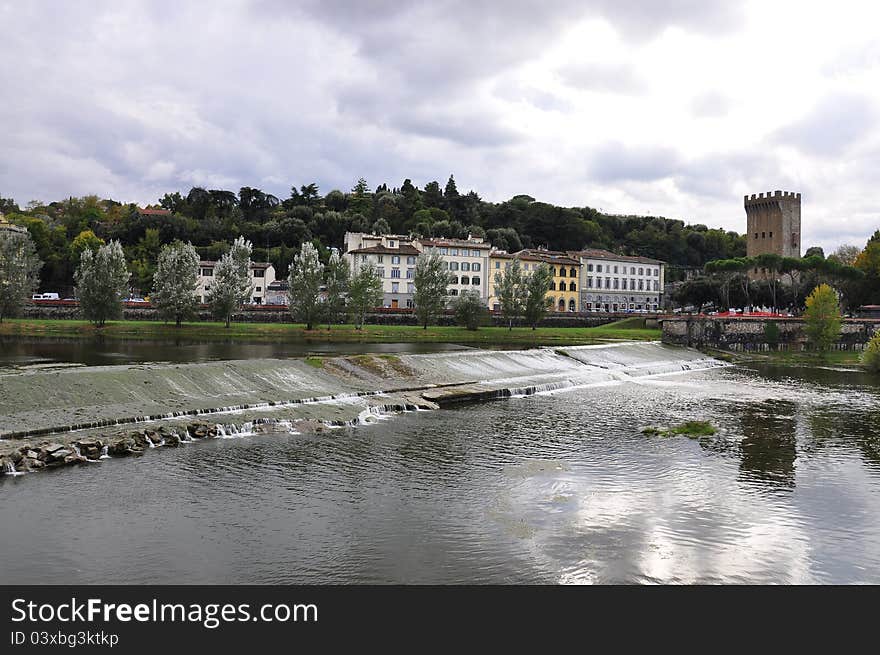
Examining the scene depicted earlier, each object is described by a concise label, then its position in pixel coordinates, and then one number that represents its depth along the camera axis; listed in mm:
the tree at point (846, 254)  141500
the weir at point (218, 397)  21203
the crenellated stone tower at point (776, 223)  132750
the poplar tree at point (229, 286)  77750
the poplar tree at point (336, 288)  80688
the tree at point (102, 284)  71812
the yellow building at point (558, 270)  115812
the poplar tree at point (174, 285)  74312
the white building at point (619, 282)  124000
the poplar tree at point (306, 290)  78500
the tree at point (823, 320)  72062
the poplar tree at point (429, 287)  83375
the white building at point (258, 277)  112269
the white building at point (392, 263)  107562
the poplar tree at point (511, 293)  86625
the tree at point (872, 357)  54781
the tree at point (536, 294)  87312
